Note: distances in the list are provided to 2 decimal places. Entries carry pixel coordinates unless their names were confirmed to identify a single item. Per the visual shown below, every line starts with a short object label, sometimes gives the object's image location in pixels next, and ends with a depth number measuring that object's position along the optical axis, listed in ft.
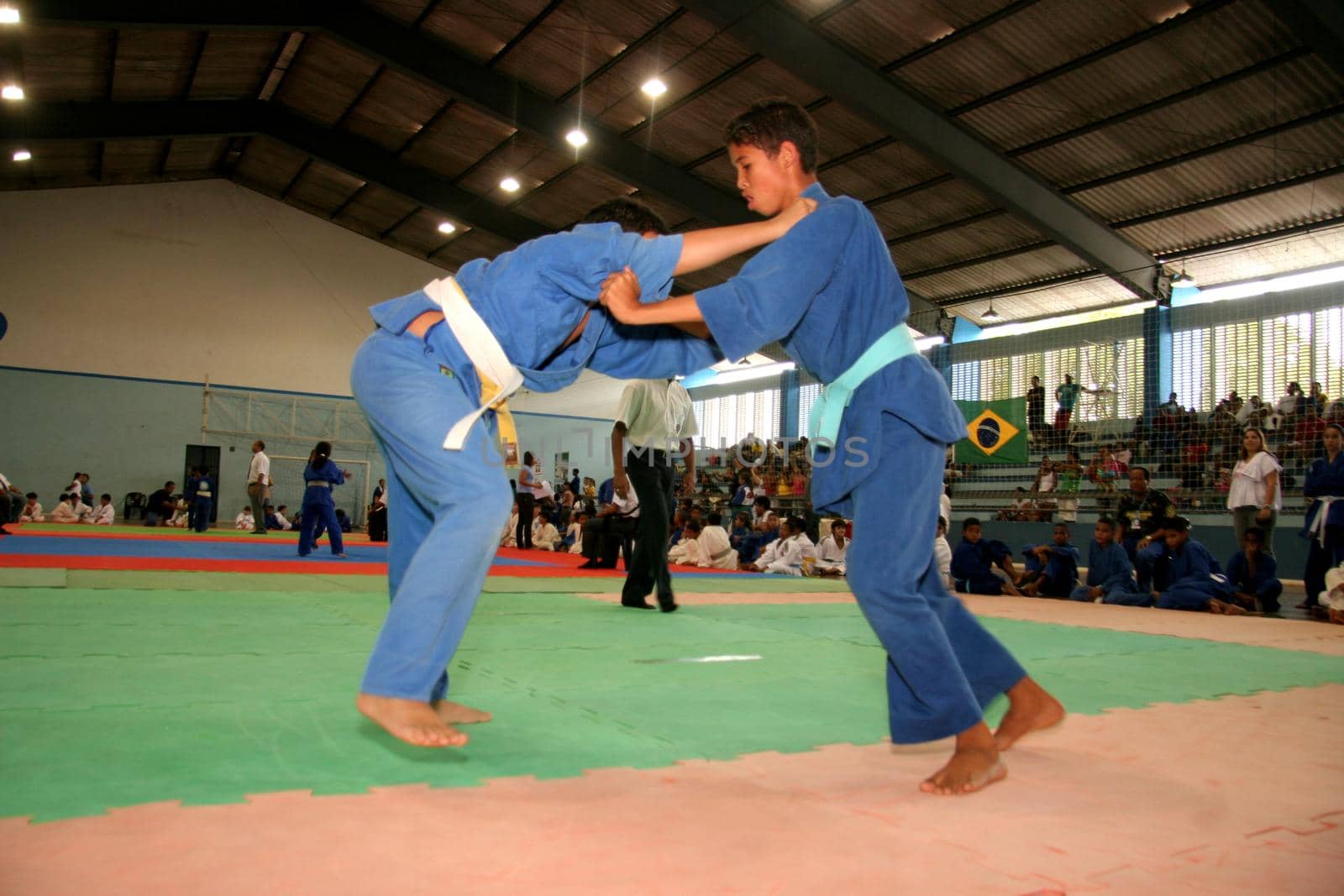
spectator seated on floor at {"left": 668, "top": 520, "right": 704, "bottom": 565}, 40.70
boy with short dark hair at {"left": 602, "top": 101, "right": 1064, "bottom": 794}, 6.70
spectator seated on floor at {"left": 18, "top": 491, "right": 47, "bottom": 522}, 63.21
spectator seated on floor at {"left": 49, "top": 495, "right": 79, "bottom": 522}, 64.23
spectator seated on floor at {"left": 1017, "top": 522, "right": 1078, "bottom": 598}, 30.45
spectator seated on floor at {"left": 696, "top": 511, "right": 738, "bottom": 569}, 40.42
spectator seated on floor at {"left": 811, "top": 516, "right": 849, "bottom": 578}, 35.22
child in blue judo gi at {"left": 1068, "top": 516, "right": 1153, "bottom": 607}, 27.96
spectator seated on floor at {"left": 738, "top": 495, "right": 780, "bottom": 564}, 41.32
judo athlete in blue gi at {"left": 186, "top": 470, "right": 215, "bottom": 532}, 55.67
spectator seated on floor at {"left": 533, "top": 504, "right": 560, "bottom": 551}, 57.00
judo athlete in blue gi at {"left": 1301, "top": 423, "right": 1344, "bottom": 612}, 24.88
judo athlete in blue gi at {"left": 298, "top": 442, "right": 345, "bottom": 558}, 32.30
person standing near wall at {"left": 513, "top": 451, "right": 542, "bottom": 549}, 52.60
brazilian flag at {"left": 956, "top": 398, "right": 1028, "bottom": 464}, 40.83
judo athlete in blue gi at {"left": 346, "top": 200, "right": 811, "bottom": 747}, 6.29
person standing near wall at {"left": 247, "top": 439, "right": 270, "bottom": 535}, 48.29
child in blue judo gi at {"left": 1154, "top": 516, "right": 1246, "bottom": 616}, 26.04
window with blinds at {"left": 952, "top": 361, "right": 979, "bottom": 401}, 59.93
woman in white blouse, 28.19
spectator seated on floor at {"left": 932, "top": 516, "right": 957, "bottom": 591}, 30.30
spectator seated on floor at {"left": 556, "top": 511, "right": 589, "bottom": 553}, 53.88
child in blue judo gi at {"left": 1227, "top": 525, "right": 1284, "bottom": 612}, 25.85
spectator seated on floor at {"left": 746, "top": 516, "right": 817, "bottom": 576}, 37.35
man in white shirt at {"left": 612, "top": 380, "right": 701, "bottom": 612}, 18.67
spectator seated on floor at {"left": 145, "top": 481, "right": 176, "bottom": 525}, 67.92
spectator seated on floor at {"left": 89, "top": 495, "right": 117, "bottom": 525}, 64.08
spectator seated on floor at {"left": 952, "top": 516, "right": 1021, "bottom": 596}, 30.96
